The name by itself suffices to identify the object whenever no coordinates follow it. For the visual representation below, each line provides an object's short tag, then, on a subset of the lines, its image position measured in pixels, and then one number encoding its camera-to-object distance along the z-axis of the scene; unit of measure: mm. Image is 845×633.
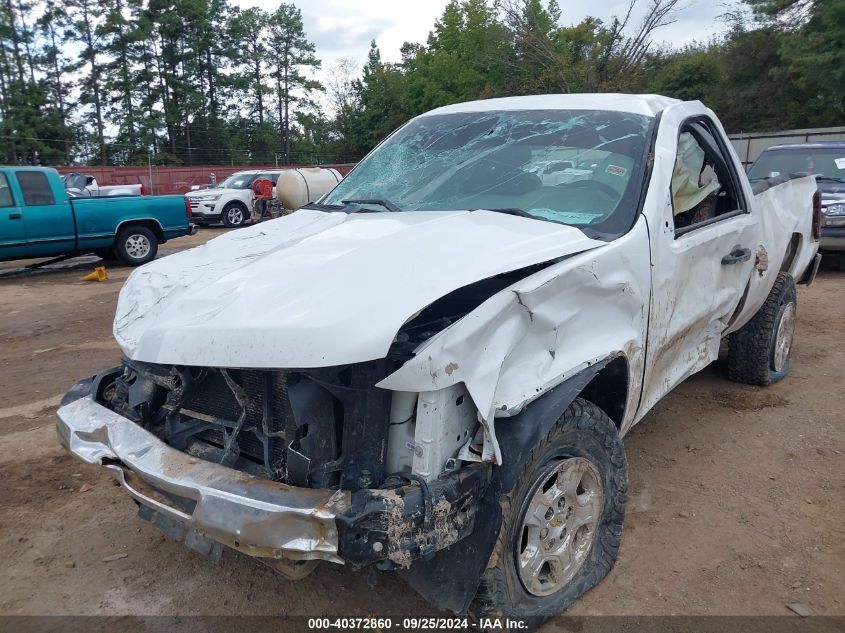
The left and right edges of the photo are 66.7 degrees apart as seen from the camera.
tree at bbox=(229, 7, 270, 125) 47219
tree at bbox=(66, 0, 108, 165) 39281
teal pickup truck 10234
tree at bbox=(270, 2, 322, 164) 49500
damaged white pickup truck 1937
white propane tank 15552
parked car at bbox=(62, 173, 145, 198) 12898
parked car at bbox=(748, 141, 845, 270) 8930
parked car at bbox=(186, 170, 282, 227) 18156
